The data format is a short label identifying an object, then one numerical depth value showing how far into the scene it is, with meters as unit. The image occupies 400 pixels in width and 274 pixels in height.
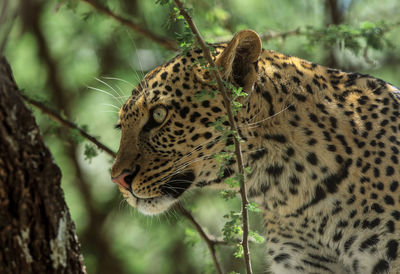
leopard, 9.16
